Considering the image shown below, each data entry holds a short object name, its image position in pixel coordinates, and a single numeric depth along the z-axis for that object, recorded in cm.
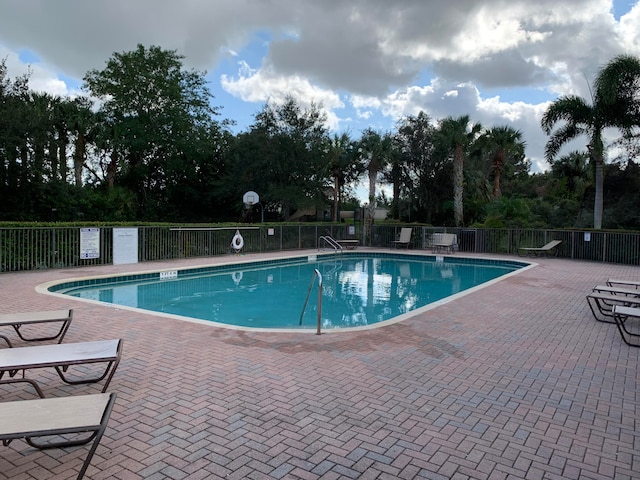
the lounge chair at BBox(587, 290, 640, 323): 657
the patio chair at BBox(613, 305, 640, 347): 553
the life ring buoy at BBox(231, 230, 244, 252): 1730
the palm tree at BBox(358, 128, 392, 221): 2356
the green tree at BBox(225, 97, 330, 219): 2514
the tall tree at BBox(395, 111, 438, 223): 2680
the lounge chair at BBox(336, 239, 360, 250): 2157
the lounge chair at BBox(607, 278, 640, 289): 825
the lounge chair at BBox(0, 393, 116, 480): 227
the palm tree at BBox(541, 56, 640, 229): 1697
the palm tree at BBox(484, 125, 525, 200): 2341
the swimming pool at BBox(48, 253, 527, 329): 871
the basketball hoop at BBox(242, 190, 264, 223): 2192
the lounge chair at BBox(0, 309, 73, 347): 487
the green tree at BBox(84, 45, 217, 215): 2611
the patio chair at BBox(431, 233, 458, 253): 1984
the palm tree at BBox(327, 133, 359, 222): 2722
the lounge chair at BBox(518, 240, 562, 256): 1777
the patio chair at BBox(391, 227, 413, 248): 2148
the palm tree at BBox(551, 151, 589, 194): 2439
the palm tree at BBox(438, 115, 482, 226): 2280
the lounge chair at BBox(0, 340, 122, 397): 343
